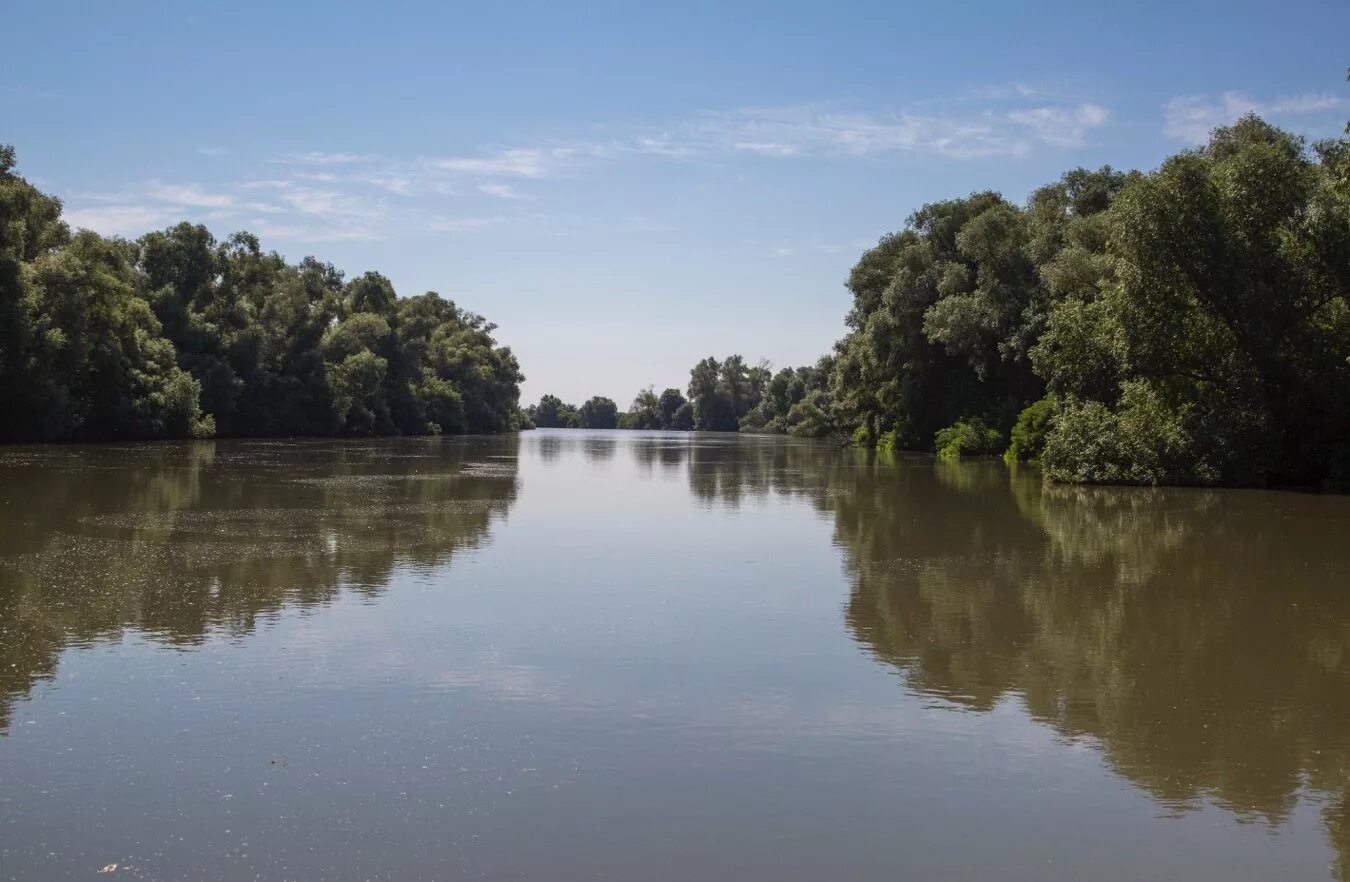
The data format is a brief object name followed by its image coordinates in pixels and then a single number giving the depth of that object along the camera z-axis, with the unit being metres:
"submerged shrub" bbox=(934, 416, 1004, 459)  54.97
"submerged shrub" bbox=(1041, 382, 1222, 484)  34.22
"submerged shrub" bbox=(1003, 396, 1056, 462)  47.78
